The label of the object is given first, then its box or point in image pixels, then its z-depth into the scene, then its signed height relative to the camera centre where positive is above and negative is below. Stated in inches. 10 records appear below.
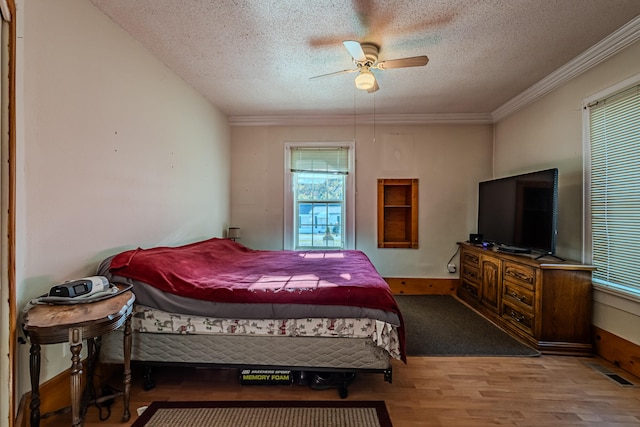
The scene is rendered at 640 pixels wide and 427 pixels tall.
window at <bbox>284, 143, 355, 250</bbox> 169.2 +8.7
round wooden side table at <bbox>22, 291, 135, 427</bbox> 48.9 -20.4
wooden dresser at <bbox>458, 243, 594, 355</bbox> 95.4 -30.9
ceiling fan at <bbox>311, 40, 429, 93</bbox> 87.4 +46.2
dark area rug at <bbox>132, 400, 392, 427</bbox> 63.9 -46.7
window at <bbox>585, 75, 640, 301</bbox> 85.1 +8.0
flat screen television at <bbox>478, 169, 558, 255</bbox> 102.2 +0.2
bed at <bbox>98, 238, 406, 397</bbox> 71.5 -28.4
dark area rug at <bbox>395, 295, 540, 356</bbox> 97.0 -46.0
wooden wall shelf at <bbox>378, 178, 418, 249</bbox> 166.9 -0.9
